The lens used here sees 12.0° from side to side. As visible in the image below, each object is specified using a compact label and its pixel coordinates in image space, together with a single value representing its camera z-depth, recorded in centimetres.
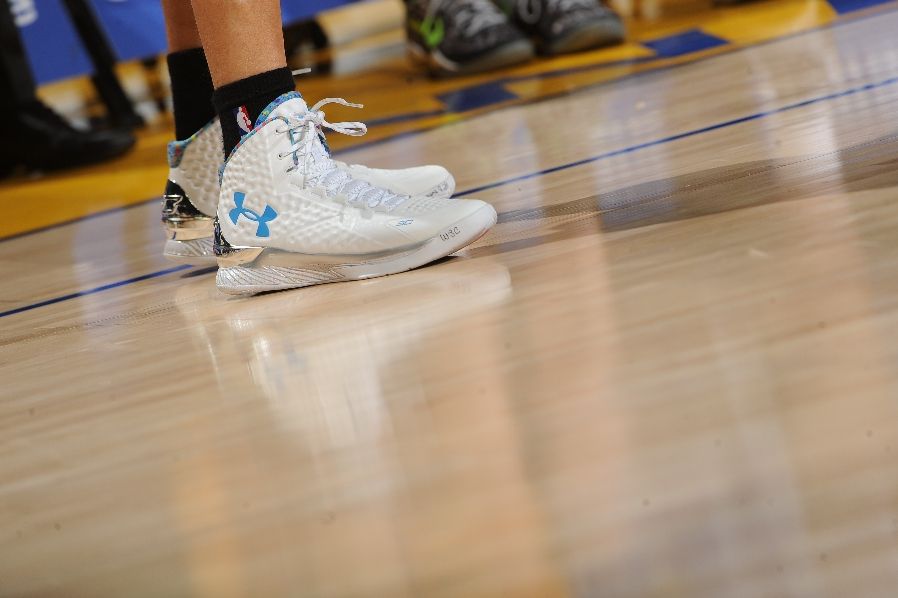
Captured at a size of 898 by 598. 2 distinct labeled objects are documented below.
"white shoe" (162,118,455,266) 455
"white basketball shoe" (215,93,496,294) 431
